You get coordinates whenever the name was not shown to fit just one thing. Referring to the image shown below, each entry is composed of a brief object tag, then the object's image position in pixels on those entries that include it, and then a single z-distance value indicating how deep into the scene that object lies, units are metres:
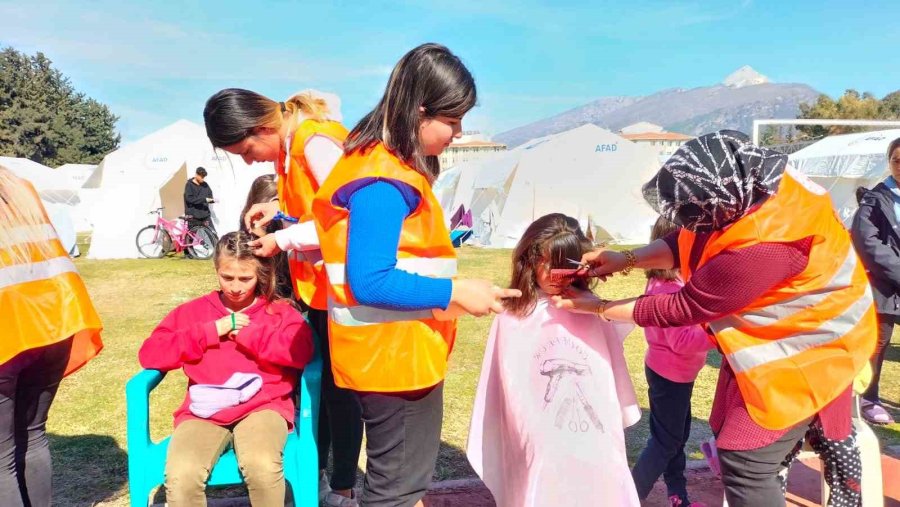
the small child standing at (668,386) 2.52
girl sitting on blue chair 2.33
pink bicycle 12.78
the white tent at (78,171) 35.56
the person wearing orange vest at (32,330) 2.16
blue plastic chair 2.33
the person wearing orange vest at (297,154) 2.21
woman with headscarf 1.74
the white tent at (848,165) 13.30
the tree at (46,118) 44.66
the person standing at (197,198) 12.50
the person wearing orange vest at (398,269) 1.64
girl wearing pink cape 2.18
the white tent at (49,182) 23.24
